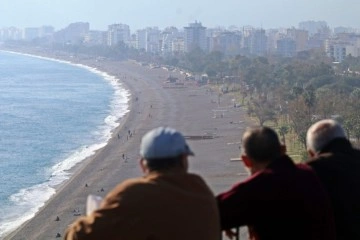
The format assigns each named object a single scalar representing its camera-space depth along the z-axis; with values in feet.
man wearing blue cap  12.56
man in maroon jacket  14.32
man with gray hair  16.30
